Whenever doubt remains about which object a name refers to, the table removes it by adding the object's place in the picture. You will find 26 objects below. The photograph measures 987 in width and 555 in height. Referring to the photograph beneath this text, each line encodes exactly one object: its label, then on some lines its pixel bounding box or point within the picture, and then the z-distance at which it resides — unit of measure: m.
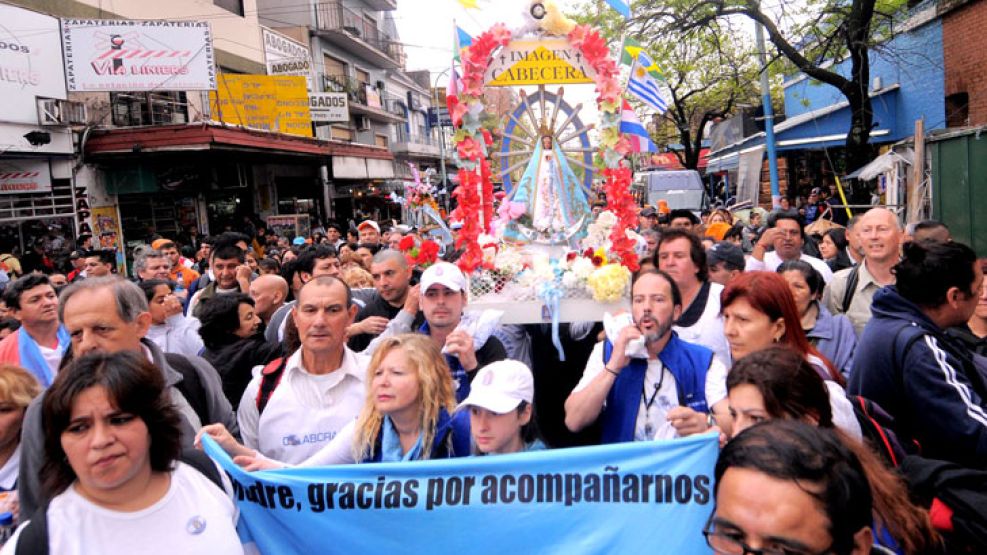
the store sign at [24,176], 12.86
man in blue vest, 2.97
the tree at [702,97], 23.00
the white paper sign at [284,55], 21.97
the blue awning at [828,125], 17.09
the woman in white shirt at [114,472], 2.06
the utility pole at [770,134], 14.40
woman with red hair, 3.00
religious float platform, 4.64
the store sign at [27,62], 12.52
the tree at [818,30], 12.02
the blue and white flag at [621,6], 5.18
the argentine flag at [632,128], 5.37
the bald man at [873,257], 4.76
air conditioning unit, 13.33
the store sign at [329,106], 22.45
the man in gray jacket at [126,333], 2.85
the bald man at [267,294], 5.41
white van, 21.50
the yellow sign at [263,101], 18.73
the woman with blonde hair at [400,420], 2.84
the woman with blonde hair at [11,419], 2.71
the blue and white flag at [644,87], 5.49
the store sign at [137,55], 13.65
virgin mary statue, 5.32
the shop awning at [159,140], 14.61
